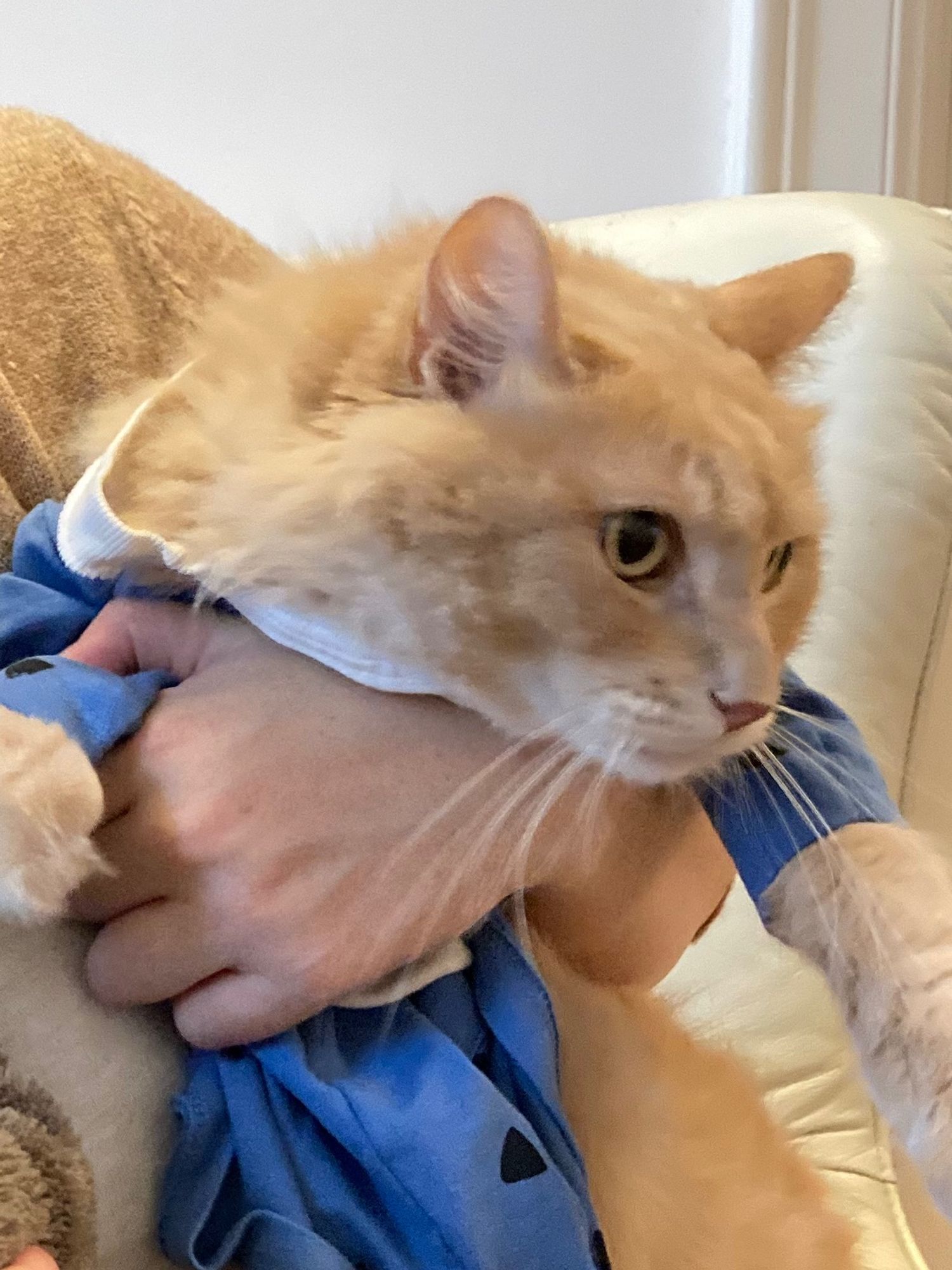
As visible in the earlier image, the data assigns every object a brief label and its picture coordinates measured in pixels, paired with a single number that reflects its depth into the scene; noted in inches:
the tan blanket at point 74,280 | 35.2
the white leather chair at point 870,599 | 50.3
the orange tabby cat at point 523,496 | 25.7
